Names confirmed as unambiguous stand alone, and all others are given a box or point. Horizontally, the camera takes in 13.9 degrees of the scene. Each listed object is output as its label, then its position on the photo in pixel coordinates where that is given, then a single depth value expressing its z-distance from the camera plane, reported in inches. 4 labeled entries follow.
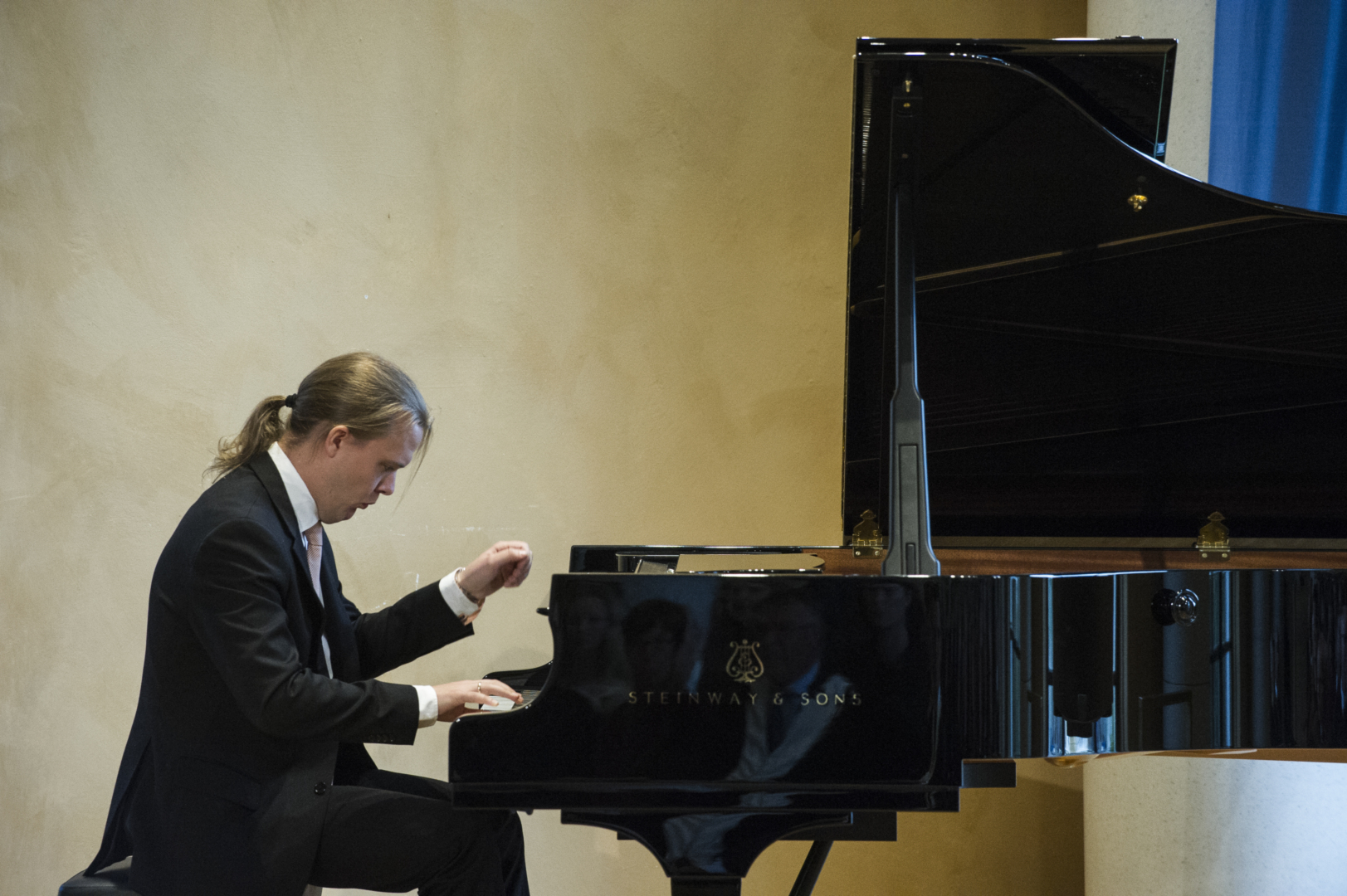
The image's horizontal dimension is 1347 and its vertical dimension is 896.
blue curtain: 379.4
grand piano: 326.8
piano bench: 339.5
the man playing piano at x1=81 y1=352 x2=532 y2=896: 336.2
